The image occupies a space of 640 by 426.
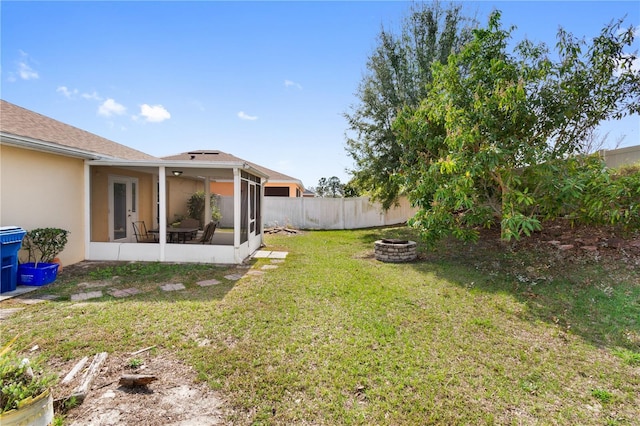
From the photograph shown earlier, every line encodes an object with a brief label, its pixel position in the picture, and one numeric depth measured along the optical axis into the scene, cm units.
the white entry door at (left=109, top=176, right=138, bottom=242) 963
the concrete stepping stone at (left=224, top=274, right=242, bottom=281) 680
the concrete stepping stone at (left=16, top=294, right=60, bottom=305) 505
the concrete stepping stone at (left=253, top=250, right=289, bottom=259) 937
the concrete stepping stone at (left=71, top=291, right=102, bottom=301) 530
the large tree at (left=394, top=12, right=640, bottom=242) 596
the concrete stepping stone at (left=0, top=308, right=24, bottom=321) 446
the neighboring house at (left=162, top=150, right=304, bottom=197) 1575
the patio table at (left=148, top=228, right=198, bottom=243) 1011
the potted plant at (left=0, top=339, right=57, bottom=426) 203
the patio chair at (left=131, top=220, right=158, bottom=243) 1074
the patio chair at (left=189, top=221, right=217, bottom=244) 946
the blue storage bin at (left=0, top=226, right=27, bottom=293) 541
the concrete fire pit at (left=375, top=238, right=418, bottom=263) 877
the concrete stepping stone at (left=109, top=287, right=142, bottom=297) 552
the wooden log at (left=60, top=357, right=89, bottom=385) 294
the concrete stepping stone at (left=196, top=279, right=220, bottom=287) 628
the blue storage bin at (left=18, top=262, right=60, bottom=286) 595
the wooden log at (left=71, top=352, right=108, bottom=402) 269
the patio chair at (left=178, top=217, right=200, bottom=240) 1171
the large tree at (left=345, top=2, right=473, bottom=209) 1249
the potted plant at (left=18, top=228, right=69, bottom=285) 596
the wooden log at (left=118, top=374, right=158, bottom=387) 288
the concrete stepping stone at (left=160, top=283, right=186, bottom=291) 594
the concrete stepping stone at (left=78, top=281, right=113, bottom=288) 598
